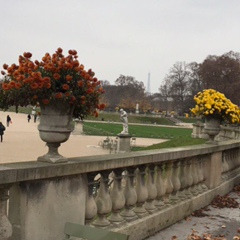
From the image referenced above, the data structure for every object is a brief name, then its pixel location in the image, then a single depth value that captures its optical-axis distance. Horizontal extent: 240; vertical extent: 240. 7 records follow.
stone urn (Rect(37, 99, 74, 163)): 3.14
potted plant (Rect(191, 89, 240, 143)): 6.62
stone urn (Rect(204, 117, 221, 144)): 6.87
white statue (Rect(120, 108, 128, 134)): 23.36
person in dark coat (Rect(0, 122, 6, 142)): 26.74
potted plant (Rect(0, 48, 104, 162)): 2.97
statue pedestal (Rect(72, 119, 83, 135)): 39.67
